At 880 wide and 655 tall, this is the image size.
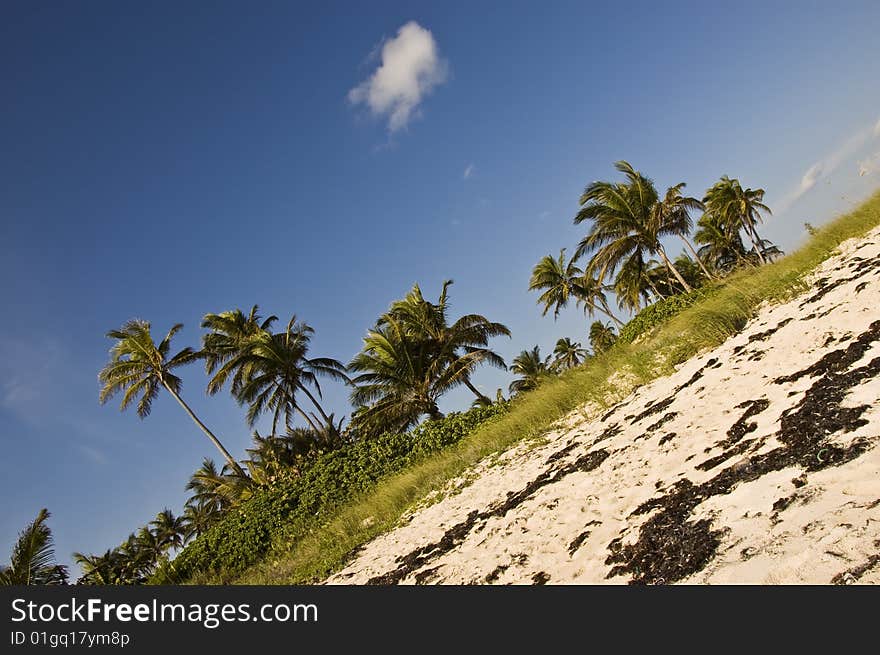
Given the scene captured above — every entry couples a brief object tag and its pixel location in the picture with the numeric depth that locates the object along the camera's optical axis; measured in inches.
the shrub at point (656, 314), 632.4
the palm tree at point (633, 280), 1002.1
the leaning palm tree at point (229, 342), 912.9
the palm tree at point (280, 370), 892.6
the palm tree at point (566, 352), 1830.7
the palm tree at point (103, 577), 589.6
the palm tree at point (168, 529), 1631.4
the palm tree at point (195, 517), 1399.9
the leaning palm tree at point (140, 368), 919.7
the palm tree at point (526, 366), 1664.6
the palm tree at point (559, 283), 1272.1
